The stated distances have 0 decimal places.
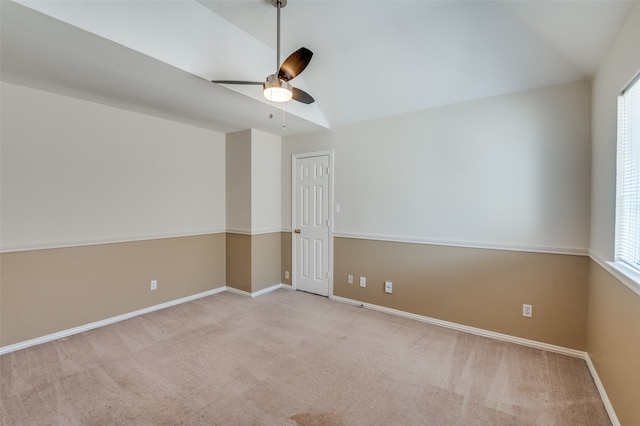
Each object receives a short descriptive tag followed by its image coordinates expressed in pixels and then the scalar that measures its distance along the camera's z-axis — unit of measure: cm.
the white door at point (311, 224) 411
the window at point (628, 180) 164
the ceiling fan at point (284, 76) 191
